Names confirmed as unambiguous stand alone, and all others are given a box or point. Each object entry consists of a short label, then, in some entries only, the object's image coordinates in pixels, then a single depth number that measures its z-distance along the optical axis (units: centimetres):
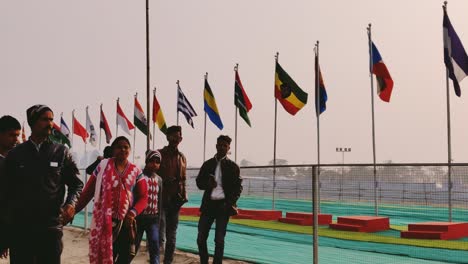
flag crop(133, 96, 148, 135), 2222
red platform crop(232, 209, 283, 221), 1600
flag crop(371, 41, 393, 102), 1844
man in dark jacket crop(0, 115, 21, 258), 491
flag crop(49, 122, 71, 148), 2319
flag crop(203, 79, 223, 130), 2112
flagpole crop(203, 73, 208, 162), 3262
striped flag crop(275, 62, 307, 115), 1850
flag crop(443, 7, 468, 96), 1544
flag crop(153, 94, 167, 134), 2402
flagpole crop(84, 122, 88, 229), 1332
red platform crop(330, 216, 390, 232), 887
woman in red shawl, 504
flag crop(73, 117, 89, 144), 3065
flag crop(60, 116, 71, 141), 2985
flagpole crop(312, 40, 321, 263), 714
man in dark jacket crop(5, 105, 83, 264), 415
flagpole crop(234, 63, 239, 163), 2777
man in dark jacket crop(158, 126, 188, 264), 790
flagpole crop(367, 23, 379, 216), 2078
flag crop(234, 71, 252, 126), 2157
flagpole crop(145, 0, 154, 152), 1192
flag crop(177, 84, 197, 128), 2267
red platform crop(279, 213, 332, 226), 976
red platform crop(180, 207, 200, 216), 2139
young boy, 694
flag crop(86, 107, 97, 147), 3170
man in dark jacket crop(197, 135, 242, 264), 734
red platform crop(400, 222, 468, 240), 789
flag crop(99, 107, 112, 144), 2840
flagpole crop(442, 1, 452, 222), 1697
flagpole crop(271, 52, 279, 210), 1283
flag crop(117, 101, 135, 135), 2536
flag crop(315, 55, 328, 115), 2072
